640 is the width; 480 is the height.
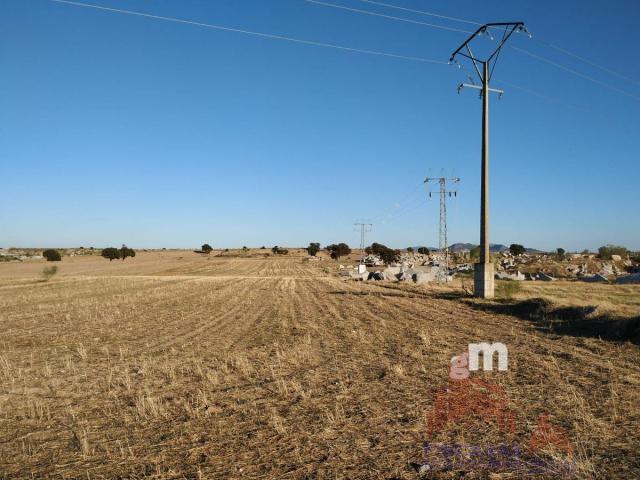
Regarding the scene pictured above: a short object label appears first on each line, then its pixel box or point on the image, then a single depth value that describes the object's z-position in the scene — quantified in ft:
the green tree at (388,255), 349.82
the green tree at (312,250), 510.58
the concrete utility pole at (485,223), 78.95
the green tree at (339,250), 454.81
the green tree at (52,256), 349.20
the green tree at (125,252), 395.96
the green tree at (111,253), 374.02
